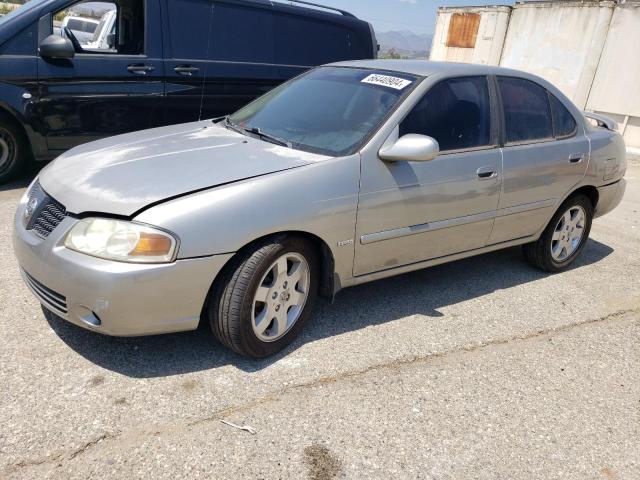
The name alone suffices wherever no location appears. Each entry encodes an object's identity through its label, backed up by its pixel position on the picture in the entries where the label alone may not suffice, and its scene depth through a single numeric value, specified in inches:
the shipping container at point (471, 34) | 556.4
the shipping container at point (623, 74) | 431.5
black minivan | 199.8
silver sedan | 99.7
